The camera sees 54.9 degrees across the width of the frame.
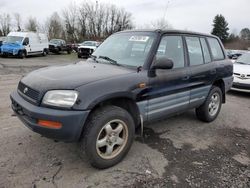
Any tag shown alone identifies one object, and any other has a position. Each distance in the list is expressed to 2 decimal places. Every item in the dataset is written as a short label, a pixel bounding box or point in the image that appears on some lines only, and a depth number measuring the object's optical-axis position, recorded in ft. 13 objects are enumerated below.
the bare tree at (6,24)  179.56
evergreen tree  199.52
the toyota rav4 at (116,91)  8.90
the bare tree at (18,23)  188.20
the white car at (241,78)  25.43
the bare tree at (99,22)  172.14
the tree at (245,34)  207.62
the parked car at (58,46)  90.36
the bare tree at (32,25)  181.06
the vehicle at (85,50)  75.20
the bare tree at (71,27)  164.17
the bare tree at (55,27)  170.19
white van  61.93
